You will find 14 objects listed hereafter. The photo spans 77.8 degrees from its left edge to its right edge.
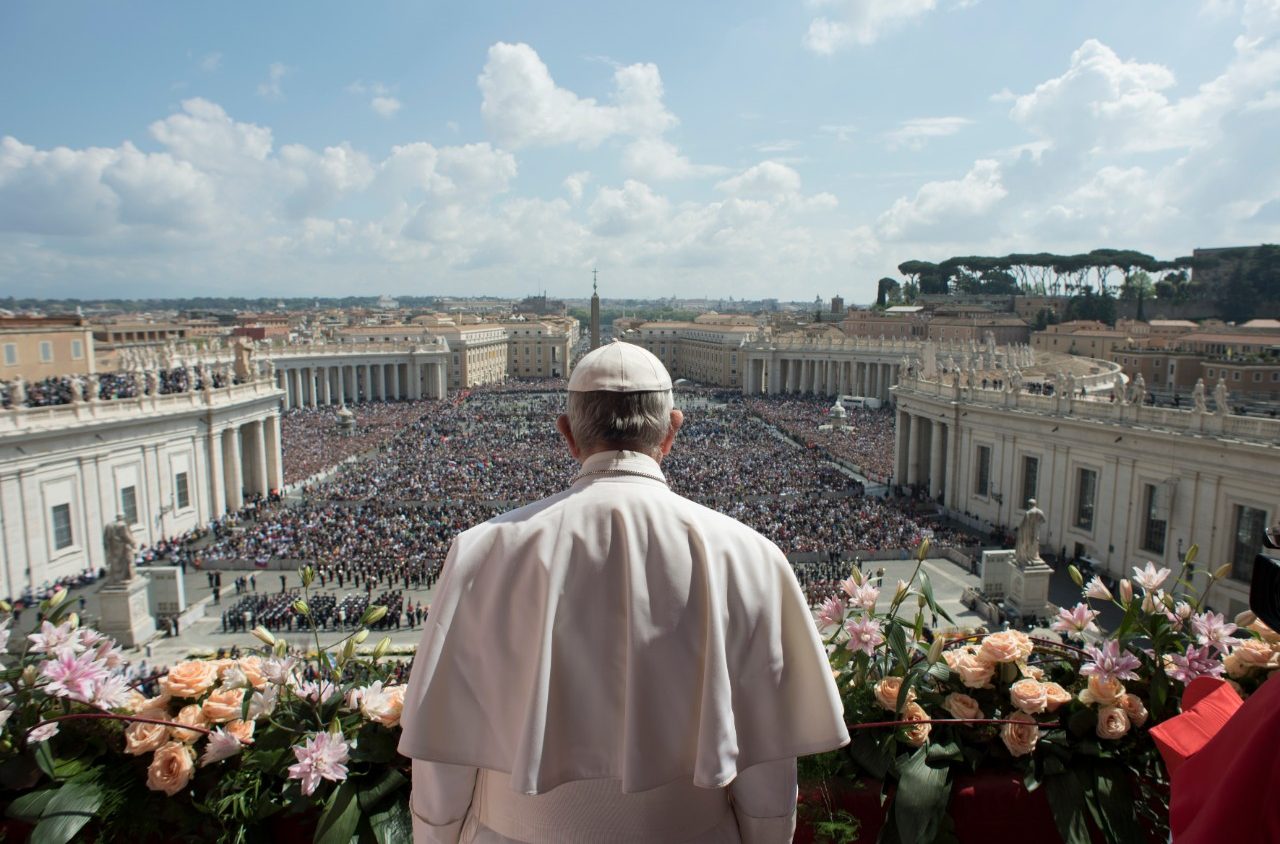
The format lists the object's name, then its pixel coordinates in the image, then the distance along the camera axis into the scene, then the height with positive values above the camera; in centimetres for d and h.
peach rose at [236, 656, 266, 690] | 397 -181
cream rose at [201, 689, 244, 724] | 375 -186
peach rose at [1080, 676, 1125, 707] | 391 -186
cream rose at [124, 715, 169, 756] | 364 -196
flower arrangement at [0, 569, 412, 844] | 350 -203
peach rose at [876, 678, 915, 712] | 388 -185
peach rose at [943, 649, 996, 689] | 401 -180
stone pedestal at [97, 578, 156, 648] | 1952 -743
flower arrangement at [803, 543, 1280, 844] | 368 -195
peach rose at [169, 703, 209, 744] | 375 -194
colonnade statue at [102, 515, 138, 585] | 1959 -597
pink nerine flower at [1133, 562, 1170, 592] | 450 -149
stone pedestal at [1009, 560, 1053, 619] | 2123 -728
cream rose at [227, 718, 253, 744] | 371 -195
